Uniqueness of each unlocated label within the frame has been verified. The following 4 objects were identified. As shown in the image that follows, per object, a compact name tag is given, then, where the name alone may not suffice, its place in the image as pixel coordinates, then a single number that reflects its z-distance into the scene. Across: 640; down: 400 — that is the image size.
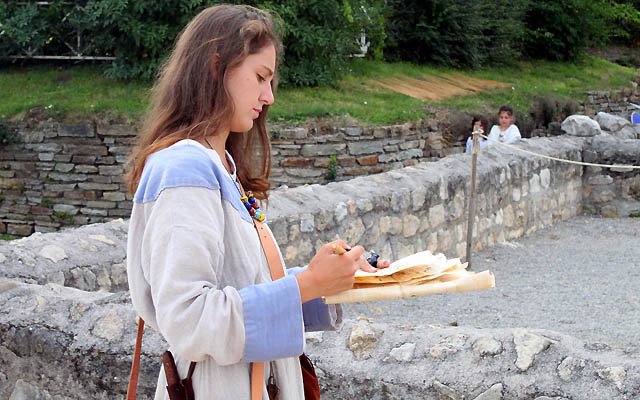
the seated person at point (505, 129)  9.17
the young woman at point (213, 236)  1.31
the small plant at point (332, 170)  9.49
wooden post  6.57
